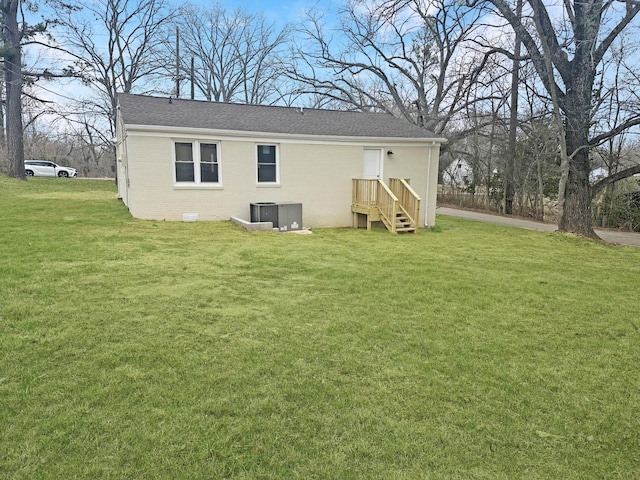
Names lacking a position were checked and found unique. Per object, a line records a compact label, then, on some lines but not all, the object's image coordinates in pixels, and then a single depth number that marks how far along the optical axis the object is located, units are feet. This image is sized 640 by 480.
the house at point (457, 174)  87.50
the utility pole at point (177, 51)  87.98
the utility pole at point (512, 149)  60.52
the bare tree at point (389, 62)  68.74
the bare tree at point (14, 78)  67.87
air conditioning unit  36.24
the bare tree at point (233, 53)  103.71
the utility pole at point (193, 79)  95.71
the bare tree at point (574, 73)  36.47
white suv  95.91
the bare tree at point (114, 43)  79.77
